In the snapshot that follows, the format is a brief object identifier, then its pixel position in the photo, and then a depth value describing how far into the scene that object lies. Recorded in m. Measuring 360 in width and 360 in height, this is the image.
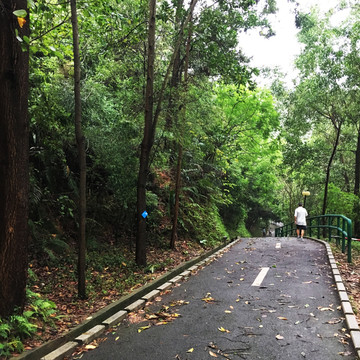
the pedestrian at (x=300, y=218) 15.58
